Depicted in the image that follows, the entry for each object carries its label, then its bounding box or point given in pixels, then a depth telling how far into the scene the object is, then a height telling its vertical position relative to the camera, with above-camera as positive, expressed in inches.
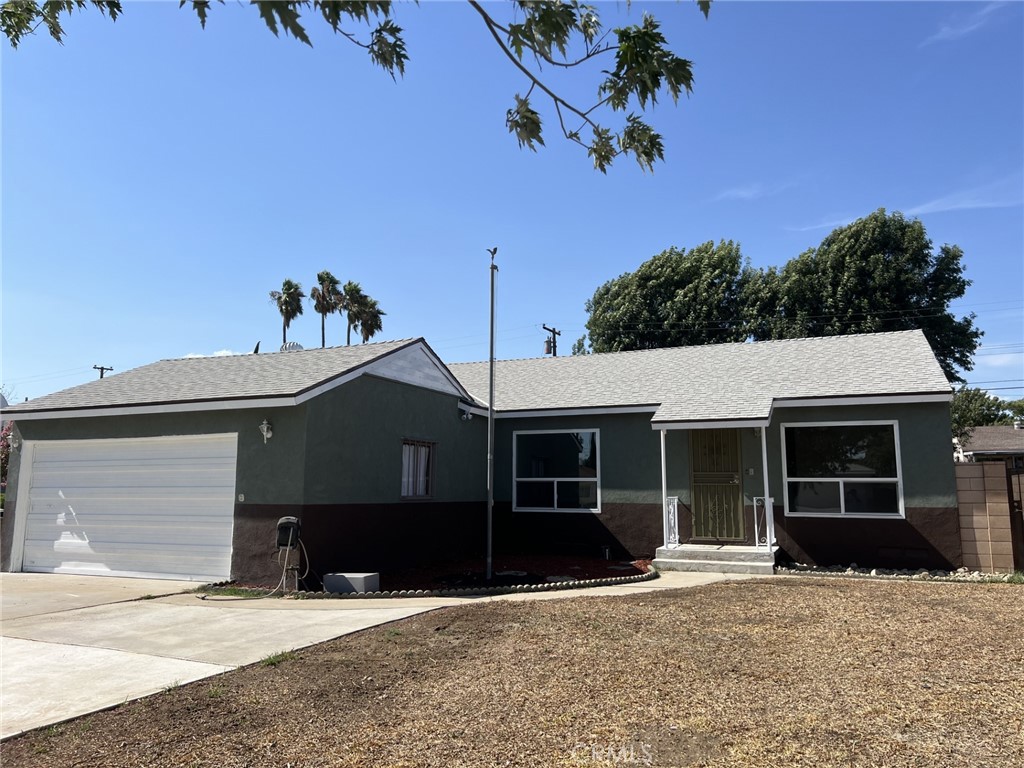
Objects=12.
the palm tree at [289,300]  1561.3 +394.6
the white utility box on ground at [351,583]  412.8 -53.2
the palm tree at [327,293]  1524.4 +398.9
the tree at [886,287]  1093.1 +302.6
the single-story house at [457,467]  458.9 +15.0
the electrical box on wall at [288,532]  420.5 -25.4
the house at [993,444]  1312.7 +86.6
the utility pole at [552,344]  1307.0 +254.0
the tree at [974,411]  1502.6 +184.2
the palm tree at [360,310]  1507.1 +362.4
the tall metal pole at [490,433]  453.7 +34.1
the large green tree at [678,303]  1225.4 +314.9
